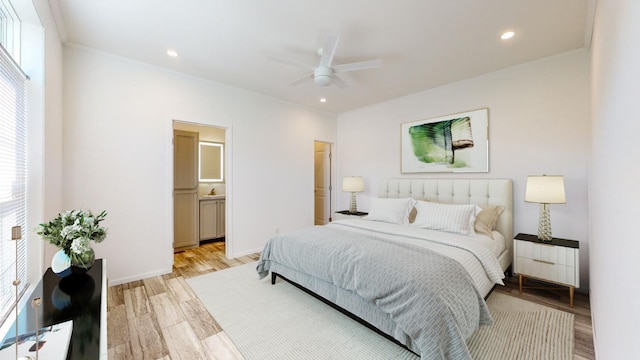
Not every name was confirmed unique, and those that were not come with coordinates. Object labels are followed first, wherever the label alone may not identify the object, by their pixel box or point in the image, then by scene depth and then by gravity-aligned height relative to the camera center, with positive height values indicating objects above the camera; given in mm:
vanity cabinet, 4707 -756
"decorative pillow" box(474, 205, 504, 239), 2848 -470
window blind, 1396 +49
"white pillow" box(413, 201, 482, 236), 2801 -454
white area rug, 1794 -1266
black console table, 1056 -703
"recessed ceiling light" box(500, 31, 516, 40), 2365 +1440
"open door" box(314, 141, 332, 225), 5672 -65
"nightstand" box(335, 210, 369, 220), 4552 -652
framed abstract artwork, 3377 +561
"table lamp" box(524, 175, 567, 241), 2521 -148
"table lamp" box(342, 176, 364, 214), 4562 -108
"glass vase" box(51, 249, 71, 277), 1646 -571
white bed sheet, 2102 -631
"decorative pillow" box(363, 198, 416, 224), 3359 -430
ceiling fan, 2166 +1176
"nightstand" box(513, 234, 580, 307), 2410 -836
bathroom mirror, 5082 +396
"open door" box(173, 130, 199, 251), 4309 -177
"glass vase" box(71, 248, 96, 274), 1716 -587
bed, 1561 -689
